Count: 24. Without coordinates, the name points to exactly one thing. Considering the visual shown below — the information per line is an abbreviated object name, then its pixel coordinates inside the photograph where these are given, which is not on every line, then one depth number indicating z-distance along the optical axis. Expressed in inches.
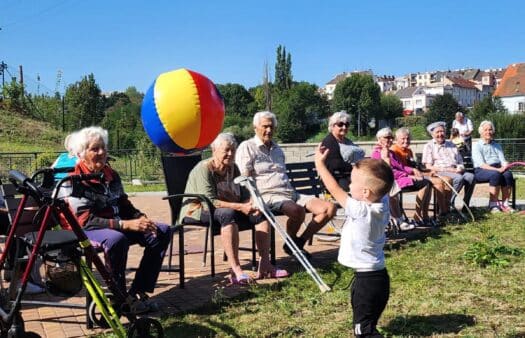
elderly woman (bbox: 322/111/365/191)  248.1
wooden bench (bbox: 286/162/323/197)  263.6
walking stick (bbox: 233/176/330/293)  189.6
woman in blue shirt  338.0
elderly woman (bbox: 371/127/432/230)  276.1
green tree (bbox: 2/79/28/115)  1364.4
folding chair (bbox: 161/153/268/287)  200.0
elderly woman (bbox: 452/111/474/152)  526.9
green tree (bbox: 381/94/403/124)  3823.8
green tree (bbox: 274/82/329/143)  3127.5
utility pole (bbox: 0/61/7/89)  1333.4
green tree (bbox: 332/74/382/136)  3526.1
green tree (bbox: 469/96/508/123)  2635.3
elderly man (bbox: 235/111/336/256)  214.8
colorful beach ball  303.7
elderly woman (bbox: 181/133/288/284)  189.3
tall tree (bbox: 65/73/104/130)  1582.2
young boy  120.5
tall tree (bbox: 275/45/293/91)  4057.6
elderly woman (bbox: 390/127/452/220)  295.4
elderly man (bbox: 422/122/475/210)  319.6
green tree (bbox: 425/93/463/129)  2955.2
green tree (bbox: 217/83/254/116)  3597.4
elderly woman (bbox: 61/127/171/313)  156.1
